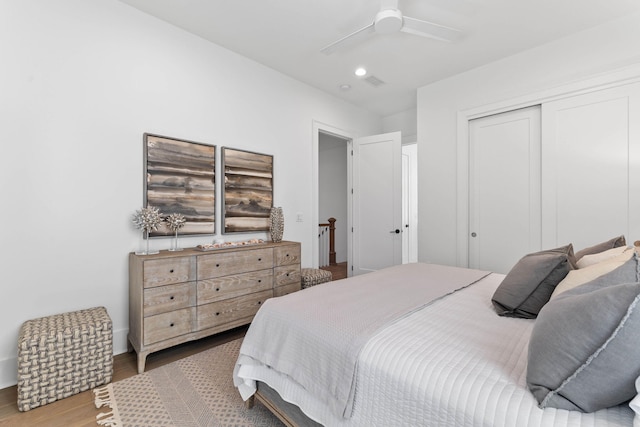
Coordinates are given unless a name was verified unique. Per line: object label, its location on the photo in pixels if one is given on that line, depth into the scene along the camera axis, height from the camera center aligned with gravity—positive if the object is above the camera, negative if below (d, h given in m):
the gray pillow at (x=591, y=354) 0.70 -0.36
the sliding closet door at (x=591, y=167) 2.48 +0.42
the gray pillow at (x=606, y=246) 1.74 -0.20
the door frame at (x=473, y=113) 2.60 +1.13
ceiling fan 2.05 +1.39
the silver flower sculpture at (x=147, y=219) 2.29 -0.03
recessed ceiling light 3.35 +1.68
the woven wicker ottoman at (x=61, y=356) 1.67 -0.86
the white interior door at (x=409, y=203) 5.25 +0.20
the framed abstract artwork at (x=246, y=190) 2.94 +0.26
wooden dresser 2.09 -0.63
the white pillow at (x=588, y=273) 1.16 -0.25
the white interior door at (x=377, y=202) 4.00 +0.17
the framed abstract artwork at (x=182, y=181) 2.44 +0.31
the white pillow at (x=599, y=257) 1.49 -0.23
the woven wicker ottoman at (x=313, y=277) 3.18 -0.70
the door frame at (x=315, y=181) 3.82 +0.44
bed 0.82 -0.51
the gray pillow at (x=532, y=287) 1.40 -0.36
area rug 1.59 -1.13
